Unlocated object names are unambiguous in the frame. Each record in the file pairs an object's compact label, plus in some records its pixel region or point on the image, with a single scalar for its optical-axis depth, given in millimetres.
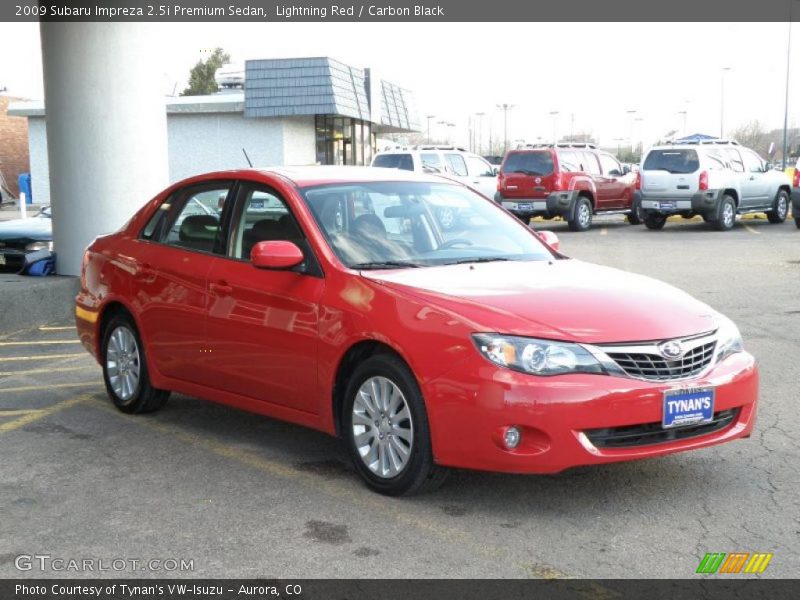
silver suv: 24172
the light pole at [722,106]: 69750
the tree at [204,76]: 84312
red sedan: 4855
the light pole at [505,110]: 97606
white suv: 25281
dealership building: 41219
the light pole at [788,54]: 45812
